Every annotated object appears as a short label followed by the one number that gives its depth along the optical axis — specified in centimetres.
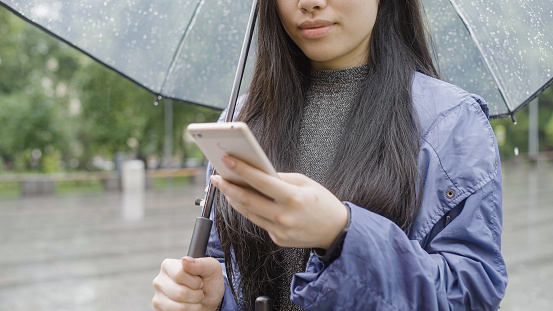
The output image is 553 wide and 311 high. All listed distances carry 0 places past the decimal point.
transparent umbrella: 182
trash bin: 1858
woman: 104
